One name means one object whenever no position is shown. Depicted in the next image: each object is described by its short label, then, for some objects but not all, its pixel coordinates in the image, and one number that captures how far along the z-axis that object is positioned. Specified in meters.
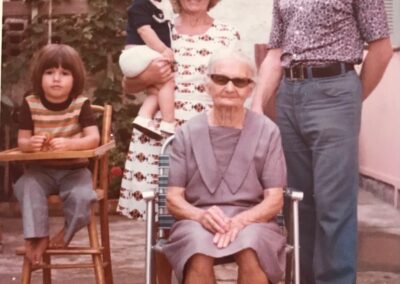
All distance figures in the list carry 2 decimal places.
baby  3.71
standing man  3.39
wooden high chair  3.35
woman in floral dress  3.69
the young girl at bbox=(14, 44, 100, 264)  3.43
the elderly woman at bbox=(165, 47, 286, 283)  3.08
